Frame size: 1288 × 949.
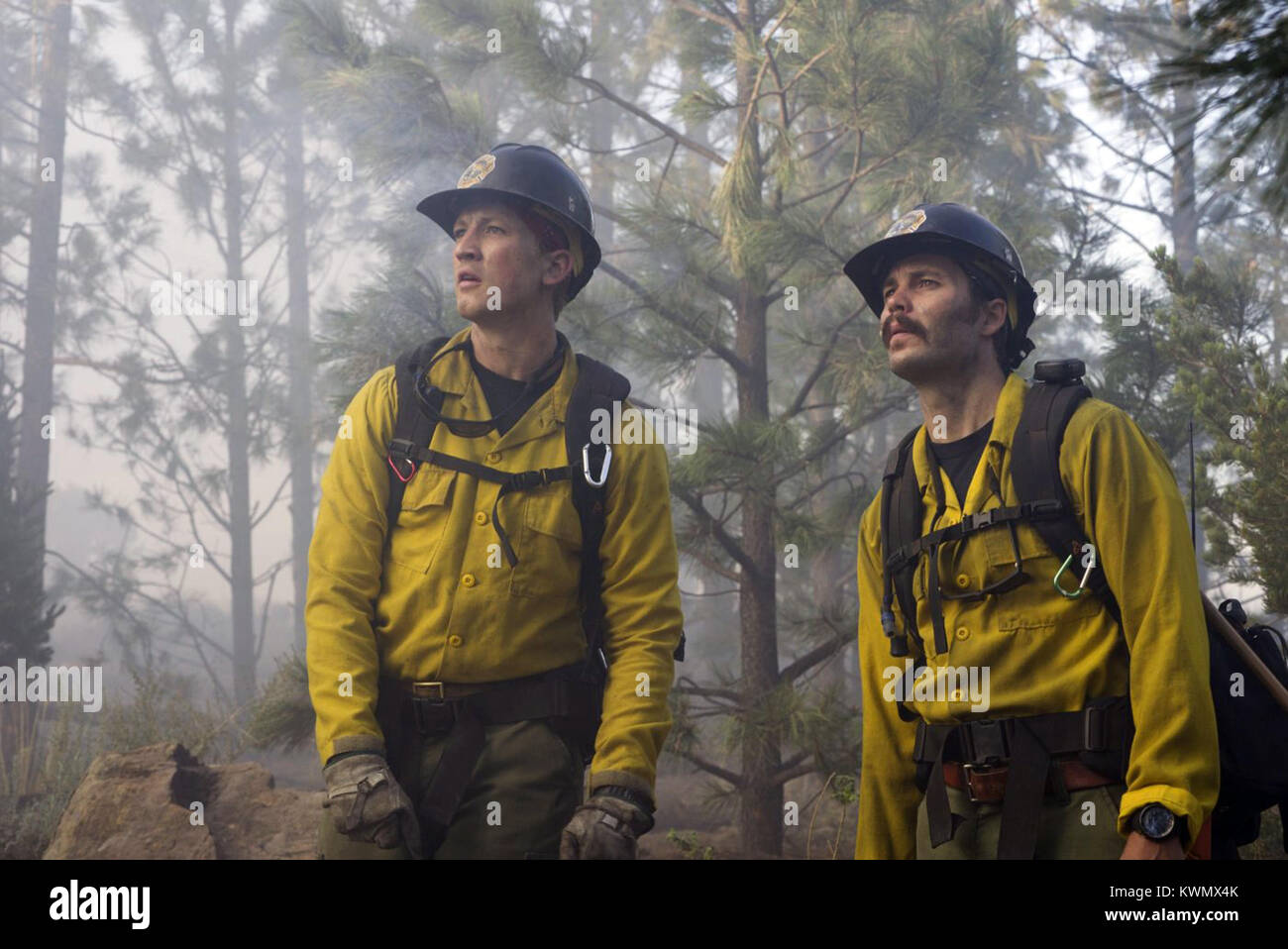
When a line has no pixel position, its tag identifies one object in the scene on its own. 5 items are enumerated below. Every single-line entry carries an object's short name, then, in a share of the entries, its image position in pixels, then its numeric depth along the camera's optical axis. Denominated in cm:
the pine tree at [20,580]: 1001
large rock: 549
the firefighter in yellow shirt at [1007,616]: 266
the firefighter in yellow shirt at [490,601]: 297
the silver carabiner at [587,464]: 318
